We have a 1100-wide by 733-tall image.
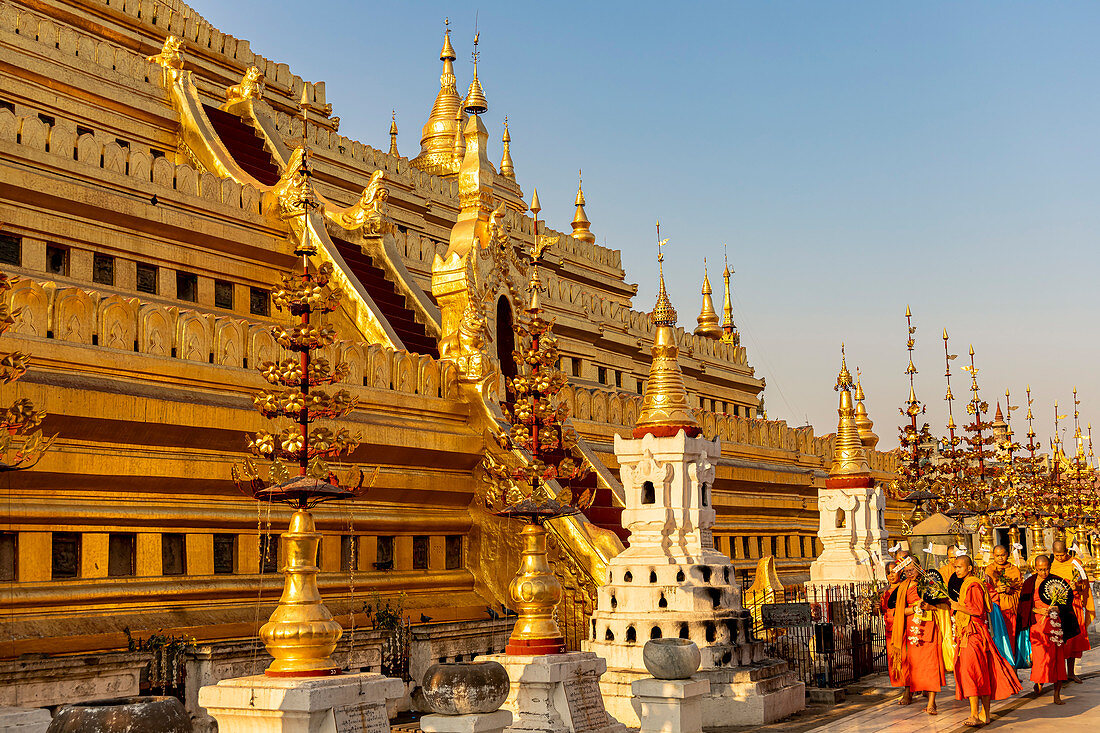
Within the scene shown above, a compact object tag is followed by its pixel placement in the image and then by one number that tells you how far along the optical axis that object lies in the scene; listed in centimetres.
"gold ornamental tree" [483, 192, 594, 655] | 1288
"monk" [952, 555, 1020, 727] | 1480
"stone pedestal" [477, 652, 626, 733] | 1227
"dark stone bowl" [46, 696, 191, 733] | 777
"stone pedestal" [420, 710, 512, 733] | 1066
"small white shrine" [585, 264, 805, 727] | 1545
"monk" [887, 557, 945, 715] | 1544
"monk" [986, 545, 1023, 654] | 1819
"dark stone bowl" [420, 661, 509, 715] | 1070
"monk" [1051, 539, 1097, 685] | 1798
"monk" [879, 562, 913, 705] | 1650
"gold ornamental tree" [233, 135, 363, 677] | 942
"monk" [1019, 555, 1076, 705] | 1700
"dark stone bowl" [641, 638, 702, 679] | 1359
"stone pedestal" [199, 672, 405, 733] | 898
